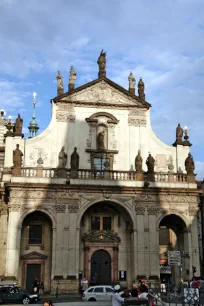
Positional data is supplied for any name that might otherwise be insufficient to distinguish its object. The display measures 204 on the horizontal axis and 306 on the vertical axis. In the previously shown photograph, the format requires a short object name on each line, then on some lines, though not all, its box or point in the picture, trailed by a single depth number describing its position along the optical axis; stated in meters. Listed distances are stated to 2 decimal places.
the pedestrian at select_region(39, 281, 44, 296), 29.10
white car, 24.19
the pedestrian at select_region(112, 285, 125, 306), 12.66
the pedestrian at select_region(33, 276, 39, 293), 28.53
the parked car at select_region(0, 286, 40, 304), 22.98
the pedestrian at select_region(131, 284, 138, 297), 12.42
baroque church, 30.30
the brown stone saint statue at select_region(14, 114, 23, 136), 33.58
